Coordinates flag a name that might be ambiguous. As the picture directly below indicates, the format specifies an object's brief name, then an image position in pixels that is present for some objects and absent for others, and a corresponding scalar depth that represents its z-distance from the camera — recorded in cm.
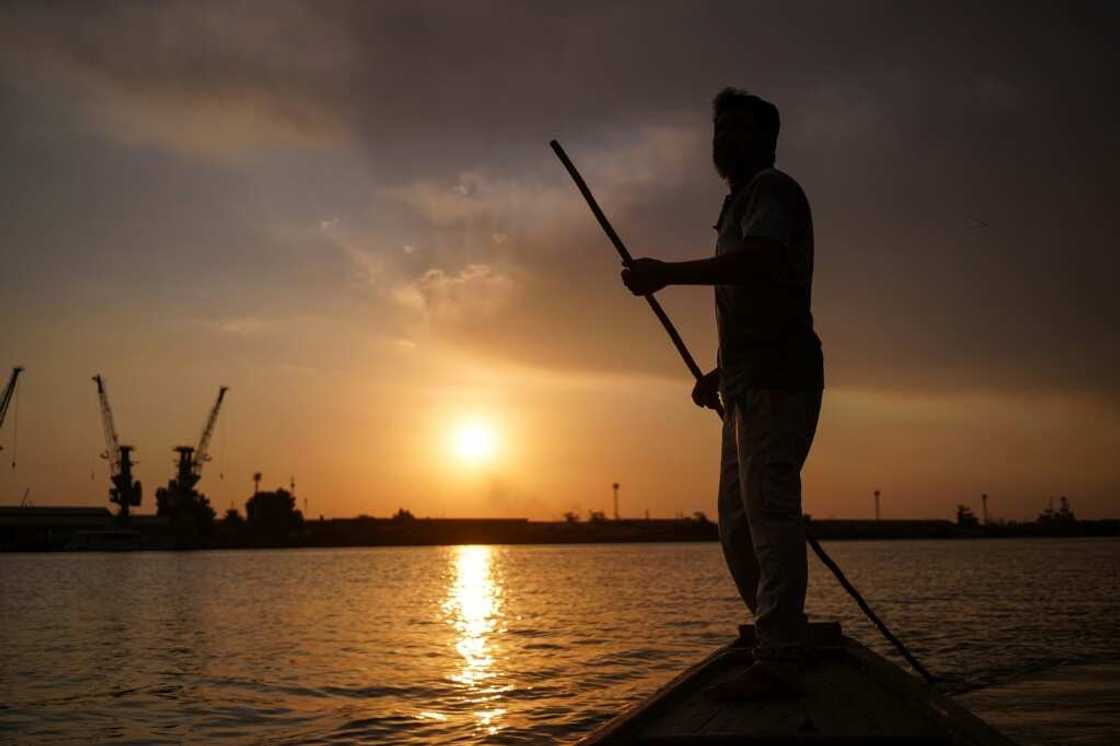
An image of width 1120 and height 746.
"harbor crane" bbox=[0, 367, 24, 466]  13088
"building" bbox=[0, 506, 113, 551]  16400
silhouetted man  409
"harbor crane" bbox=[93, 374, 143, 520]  15388
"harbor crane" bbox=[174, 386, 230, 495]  15650
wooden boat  298
